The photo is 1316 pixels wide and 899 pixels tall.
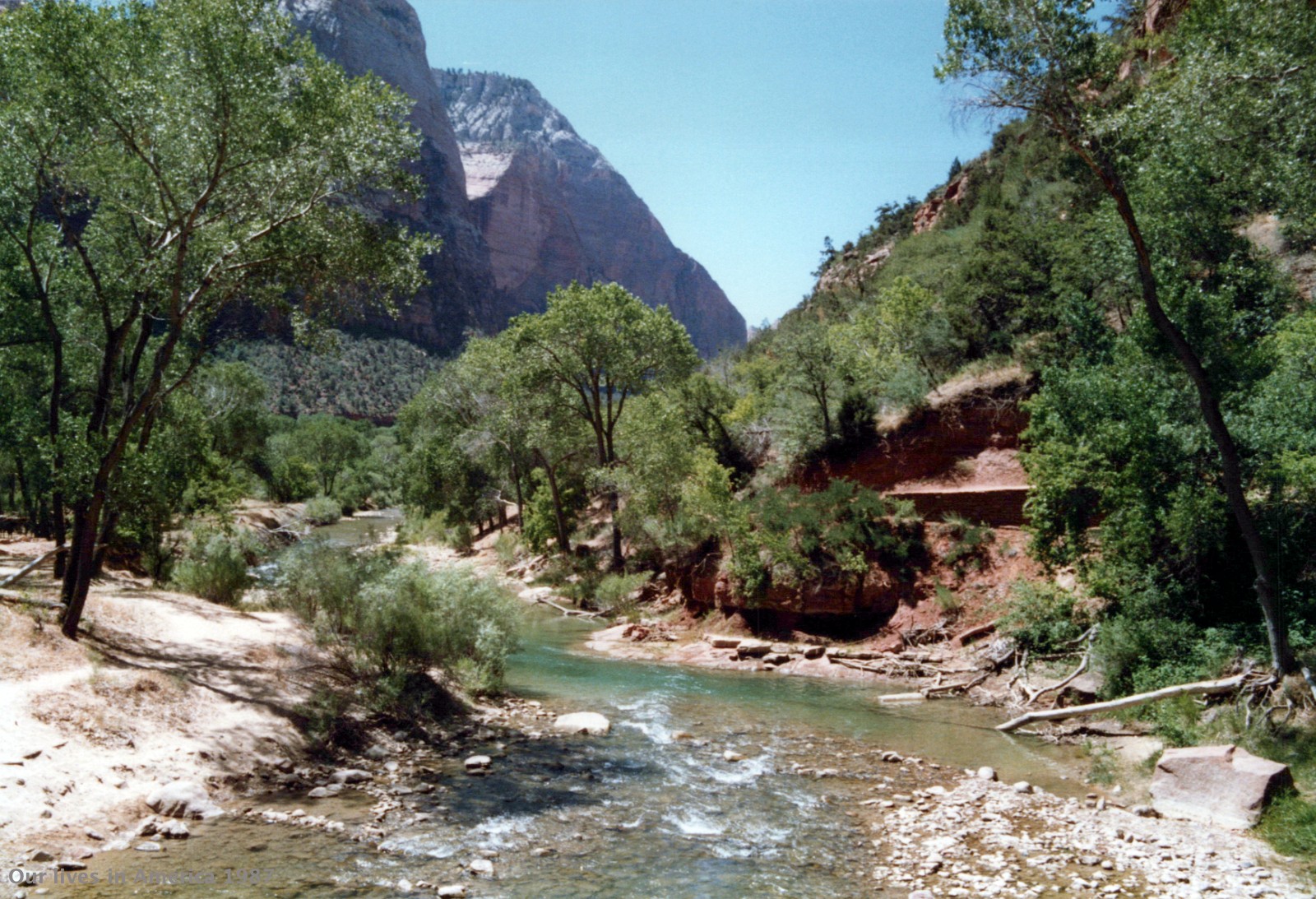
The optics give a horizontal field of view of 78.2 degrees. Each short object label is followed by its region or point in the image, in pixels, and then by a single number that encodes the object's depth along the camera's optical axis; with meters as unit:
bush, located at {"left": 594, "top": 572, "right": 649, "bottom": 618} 30.15
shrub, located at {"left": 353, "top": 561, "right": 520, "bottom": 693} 14.41
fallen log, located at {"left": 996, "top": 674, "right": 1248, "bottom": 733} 11.71
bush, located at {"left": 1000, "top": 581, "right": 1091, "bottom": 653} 17.25
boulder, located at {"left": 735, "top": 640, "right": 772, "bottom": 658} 21.73
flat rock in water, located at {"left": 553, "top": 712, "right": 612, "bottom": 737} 14.04
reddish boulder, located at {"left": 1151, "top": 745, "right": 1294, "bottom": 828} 9.06
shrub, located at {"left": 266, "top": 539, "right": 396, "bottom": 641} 15.17
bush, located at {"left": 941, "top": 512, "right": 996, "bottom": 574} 22.73
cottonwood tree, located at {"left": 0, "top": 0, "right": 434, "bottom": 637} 12.34
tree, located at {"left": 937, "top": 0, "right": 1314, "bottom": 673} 11.41
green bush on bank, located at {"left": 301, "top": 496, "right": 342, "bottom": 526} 60.22
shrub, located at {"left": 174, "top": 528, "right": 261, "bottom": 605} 19.08
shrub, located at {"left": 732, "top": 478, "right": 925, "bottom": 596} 23.38
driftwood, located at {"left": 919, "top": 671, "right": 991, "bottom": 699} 17.34
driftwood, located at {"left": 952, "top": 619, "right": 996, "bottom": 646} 20.38
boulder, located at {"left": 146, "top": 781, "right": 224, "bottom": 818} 8.80
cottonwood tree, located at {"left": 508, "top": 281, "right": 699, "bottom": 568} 35.28
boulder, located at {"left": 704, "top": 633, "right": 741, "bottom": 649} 22.56
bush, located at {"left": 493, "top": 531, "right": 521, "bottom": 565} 42.69
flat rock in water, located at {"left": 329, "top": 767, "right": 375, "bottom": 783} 10.53
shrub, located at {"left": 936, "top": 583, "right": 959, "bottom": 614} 21.80
